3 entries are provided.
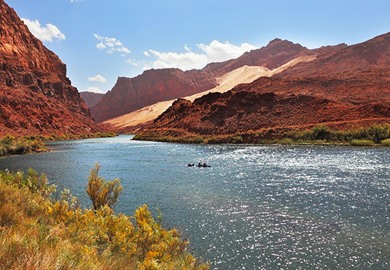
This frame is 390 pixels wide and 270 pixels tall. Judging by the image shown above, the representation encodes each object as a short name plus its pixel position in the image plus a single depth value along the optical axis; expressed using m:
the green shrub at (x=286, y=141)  64.56
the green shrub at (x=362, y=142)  55.37
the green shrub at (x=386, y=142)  52.79
